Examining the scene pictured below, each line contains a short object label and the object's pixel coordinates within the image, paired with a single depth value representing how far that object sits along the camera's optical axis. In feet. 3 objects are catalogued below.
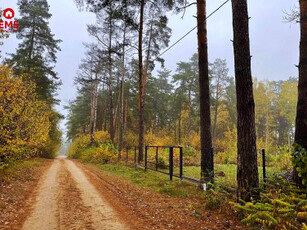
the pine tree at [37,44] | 57.67
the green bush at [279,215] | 9.57
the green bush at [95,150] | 53.47
